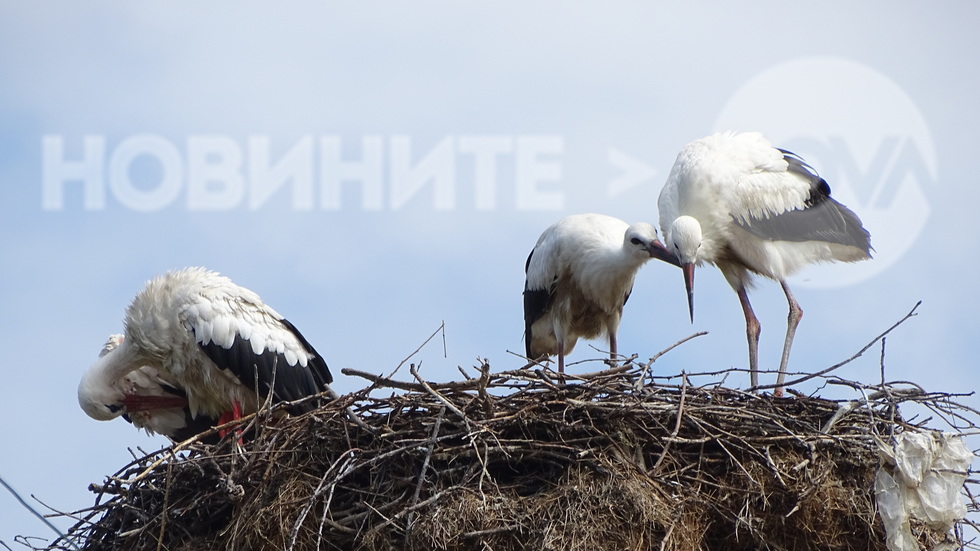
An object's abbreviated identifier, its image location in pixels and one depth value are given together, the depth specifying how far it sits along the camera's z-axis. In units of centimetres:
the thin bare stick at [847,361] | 1149
